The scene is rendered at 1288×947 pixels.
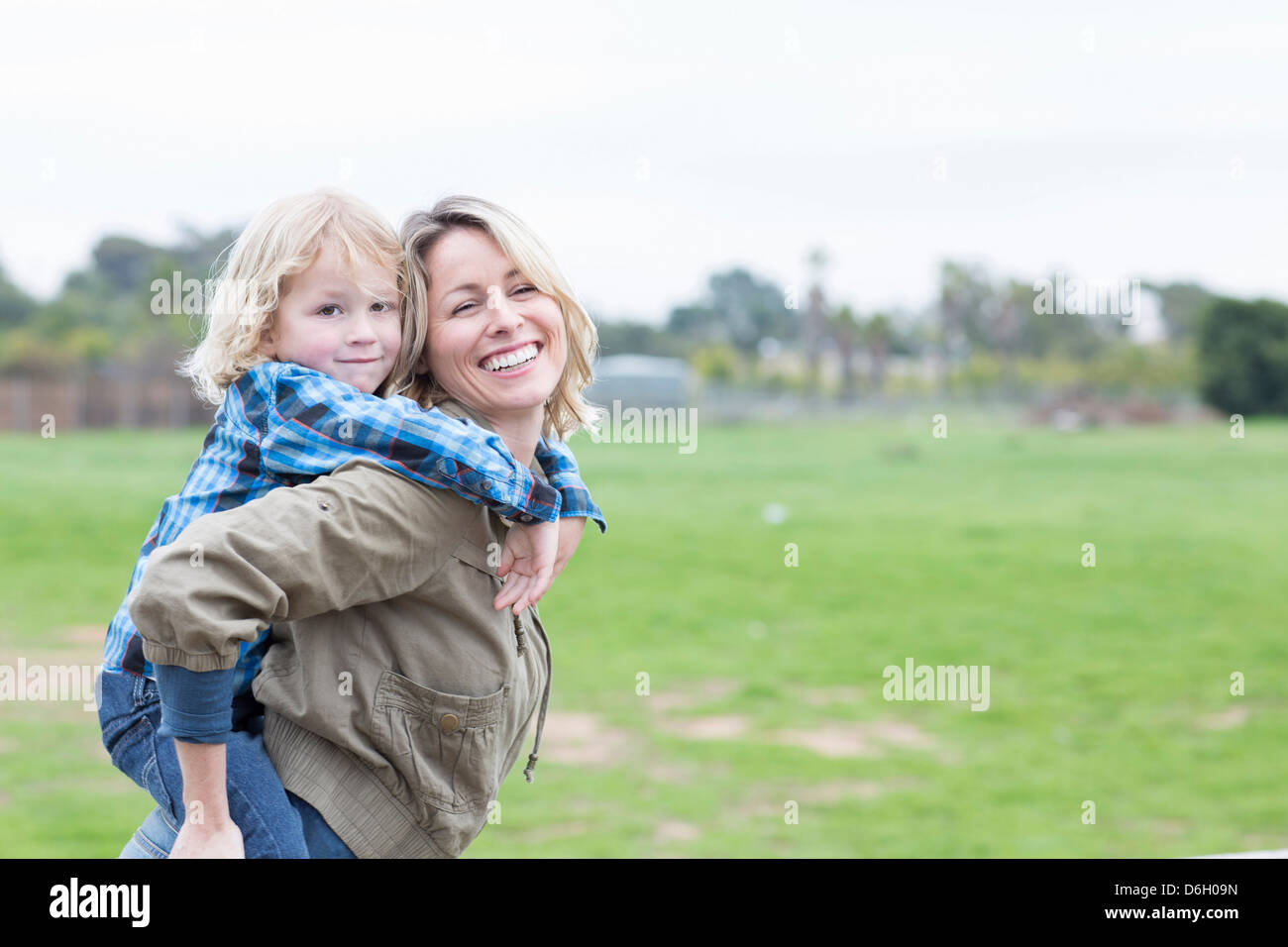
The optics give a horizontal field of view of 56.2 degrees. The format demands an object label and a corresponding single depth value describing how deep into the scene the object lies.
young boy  1.64
